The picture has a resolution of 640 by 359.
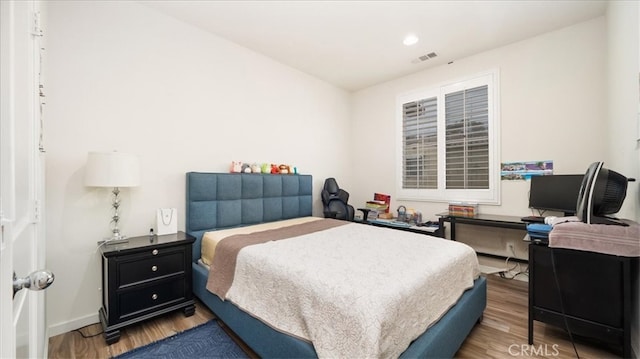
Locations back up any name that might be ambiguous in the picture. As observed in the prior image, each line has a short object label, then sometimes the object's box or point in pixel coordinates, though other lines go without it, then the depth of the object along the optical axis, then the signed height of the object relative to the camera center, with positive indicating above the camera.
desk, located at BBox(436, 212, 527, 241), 2.80 -0.48
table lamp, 1.94 +0.07
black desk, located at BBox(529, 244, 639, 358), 1.62 -0.76
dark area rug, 1.76 -1.20
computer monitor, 2.66 -0.15
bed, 1.39 -0.55
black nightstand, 1.92 -0.81
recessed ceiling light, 3.00 +1.67
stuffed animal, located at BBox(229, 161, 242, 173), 3.09 +0.15
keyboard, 2.71 -0.43
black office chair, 3.95 -0.36
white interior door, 0.57 +0.03
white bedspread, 1.20 -0.61
